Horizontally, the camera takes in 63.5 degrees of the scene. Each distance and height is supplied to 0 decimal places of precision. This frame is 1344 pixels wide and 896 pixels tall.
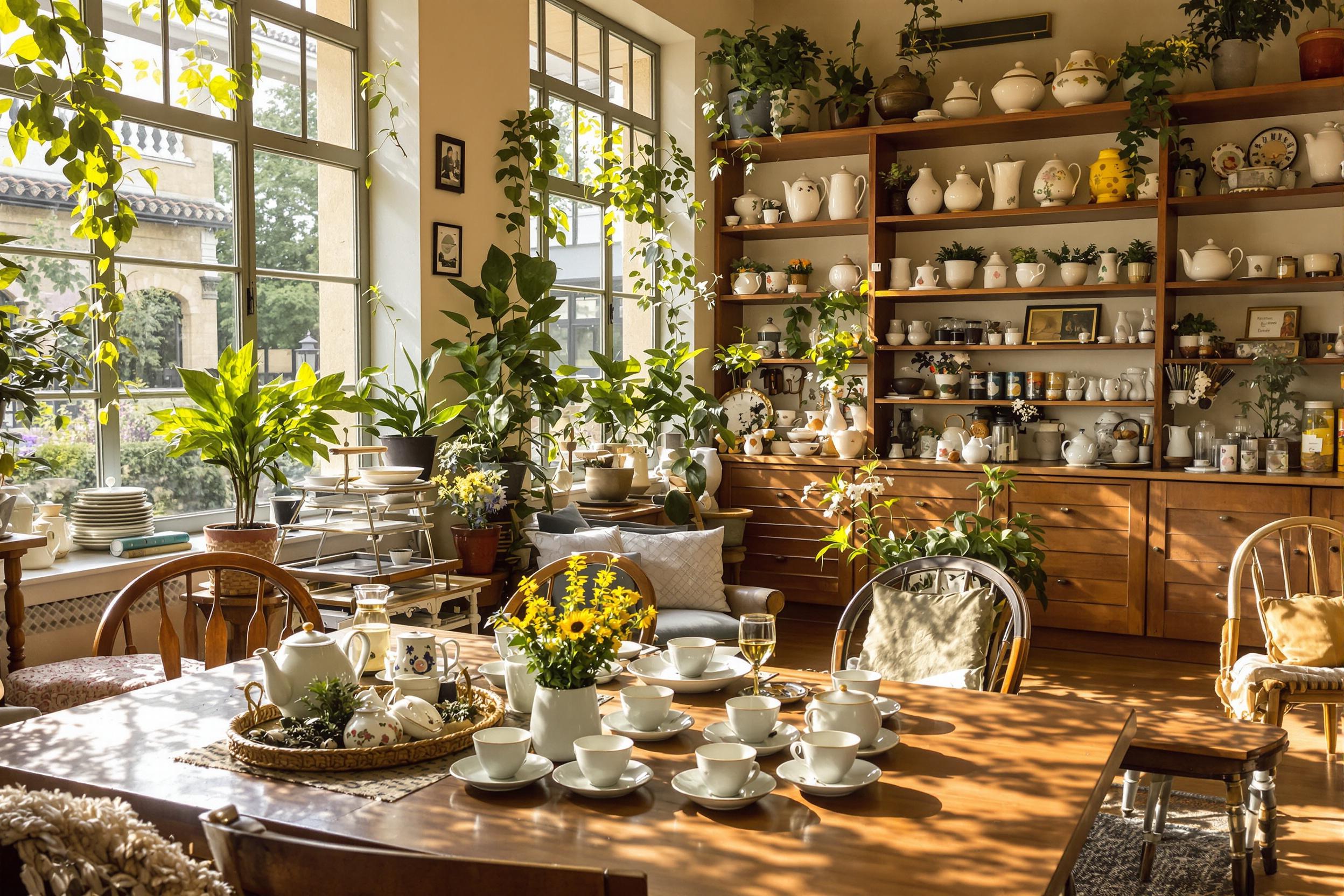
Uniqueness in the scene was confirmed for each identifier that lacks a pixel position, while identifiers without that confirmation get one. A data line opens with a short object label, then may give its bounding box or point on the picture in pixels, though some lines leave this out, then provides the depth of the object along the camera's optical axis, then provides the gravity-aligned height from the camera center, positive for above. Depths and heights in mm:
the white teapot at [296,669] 1752 -410
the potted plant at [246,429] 3262 -38
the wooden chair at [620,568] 2605 -393
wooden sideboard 5078 -563
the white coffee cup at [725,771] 1504 -495
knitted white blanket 844 -342
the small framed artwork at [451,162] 4395 +1043
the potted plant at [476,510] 4004 -363
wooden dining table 1328 -550
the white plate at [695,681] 2061 -506
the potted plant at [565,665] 1683 -387
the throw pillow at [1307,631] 3555 -717
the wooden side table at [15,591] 2727 -443
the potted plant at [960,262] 6074 +854
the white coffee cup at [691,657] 2090 -467
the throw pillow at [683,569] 4180 -593
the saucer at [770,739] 1723 -526
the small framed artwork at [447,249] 4410 +684
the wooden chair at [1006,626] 2389 -488
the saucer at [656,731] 1787 -522
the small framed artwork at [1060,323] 5957 +505
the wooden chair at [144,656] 2344 -536
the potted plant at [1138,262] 5648 +791
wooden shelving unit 5379 +1092
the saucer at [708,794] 1489 -528
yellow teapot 5598 +1224
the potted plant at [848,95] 6195 +1842
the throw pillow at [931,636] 2822 -586
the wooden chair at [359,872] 927 -400
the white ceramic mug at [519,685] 1896 -474
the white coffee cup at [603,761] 1541 -492
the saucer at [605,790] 1529 -528
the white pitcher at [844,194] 6309 +1284
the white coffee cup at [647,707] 1791 -482
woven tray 1621 -513
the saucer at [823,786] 1543 -531
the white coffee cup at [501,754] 1560 -488
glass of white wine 1877 -383
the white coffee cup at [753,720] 1732 -488
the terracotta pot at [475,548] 4176 -511
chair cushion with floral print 2635 -650
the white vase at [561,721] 1686 -475
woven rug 2885 -1248
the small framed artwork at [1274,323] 5508 +467
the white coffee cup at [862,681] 1974 -486
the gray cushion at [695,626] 3908 -770
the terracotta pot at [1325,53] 5156 +1714
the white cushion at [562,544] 3924 -469
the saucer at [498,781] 1545 -521
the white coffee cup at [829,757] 1560 -493
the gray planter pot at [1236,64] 5316 +1719
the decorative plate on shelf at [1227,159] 5547 +1304
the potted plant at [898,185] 6156 +1306
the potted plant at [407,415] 4066 +5
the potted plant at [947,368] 6125 +265
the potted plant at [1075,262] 5867 +831
